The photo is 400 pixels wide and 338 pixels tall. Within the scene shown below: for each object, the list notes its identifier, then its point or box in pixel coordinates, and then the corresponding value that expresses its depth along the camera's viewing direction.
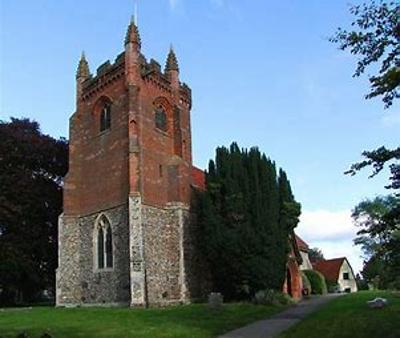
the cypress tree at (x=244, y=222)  30.77
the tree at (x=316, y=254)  113.66
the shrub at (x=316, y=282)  48.19
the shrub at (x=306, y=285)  42.91
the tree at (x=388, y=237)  9.44
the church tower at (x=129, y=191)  31.20
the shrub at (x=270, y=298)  27.90
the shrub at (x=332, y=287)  60.94
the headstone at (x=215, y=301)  24.94
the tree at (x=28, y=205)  36.56
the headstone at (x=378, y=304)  21.63
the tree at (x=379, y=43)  7.98
